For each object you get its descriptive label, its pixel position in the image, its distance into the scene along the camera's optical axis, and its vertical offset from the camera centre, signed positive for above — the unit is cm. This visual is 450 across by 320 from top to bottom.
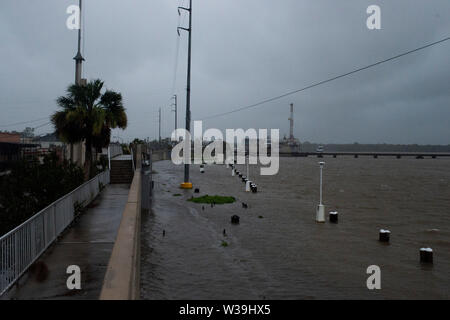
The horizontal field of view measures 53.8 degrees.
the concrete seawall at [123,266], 505 -149
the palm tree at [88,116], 1855 +165
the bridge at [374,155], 18754 +146
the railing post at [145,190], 2072 -163
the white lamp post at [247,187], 3628 -251
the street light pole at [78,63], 2063 +433
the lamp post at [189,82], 2932 +499
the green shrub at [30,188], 1079 -98
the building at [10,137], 4579 +179
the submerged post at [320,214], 2102 -270
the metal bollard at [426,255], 1395 -305
